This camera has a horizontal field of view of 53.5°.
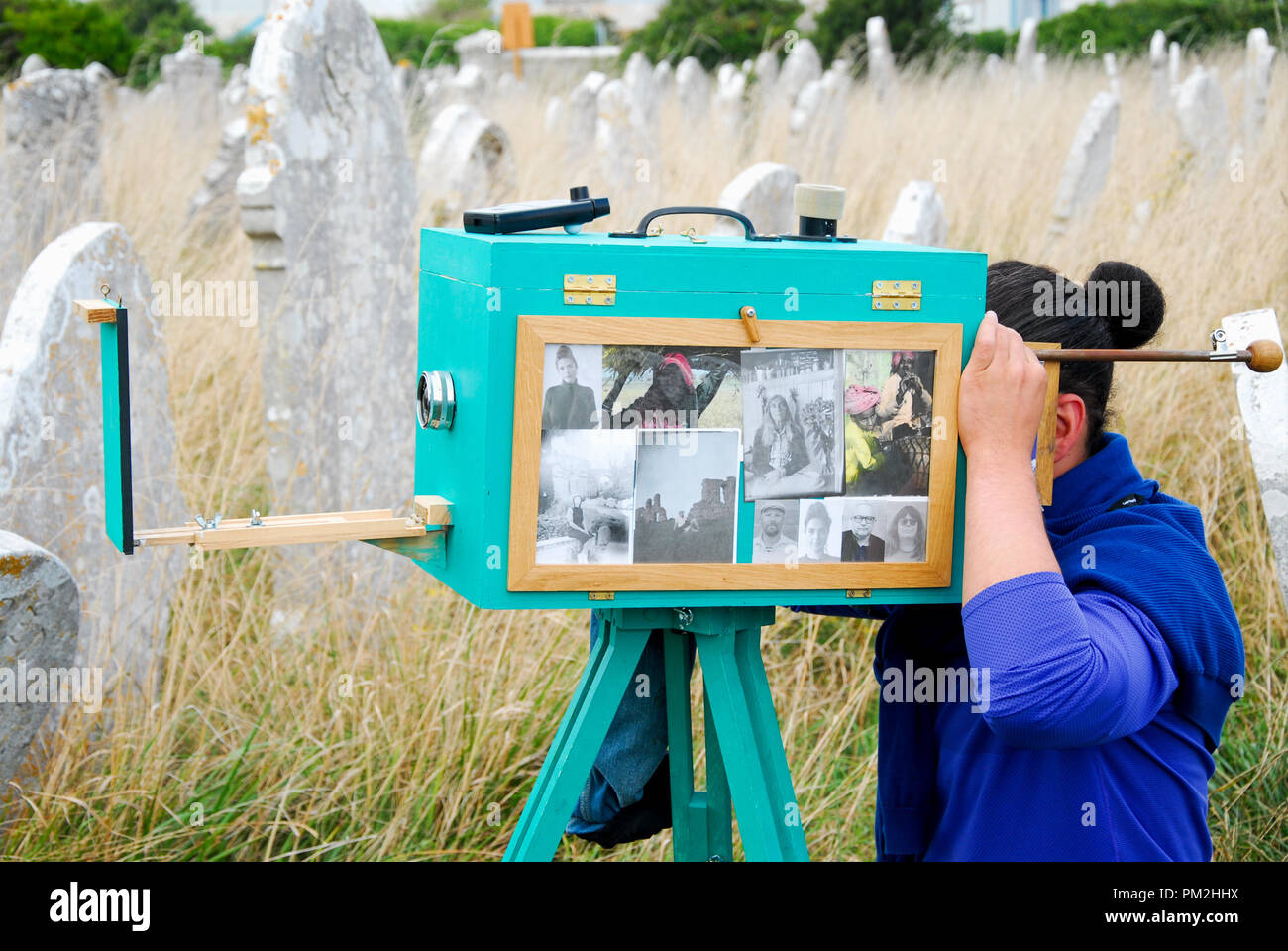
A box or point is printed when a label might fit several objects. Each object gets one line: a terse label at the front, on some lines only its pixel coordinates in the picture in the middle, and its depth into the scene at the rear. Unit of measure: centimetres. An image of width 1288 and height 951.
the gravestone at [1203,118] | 773
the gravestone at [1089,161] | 662
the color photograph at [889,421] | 151
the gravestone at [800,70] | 1122
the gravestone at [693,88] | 1149
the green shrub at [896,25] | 1673
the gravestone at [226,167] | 825
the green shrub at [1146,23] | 1452
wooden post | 1504
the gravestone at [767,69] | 1270
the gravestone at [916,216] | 448
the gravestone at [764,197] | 436
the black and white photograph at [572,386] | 143
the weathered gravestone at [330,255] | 354
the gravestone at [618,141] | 738
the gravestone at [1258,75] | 896
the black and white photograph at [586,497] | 145
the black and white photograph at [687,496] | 147
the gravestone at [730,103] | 927
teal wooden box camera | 142
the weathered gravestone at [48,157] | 585
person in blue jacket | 147
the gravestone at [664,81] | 1190
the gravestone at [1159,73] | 949
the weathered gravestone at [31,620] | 219
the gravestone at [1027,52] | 1302
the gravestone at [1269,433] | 261
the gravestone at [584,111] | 981
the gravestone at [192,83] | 1218
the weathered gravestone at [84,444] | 279
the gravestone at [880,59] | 1122
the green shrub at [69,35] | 1708
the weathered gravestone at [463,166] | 520
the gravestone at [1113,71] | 1061
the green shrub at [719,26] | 1898
